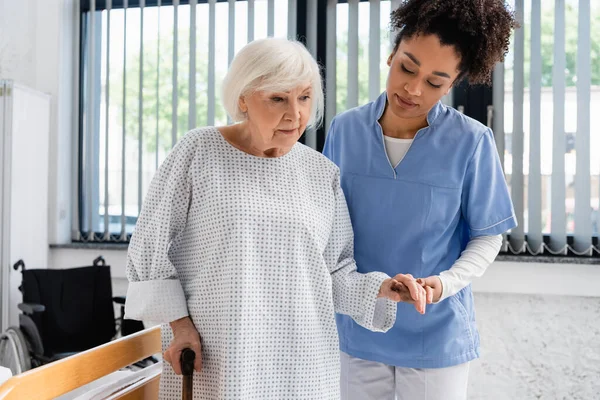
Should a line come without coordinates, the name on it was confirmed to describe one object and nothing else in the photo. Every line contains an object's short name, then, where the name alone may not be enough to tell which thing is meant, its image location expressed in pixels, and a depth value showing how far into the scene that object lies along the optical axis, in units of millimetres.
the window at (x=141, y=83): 3504
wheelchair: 2846
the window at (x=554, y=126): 2996
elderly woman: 1122
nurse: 1350
